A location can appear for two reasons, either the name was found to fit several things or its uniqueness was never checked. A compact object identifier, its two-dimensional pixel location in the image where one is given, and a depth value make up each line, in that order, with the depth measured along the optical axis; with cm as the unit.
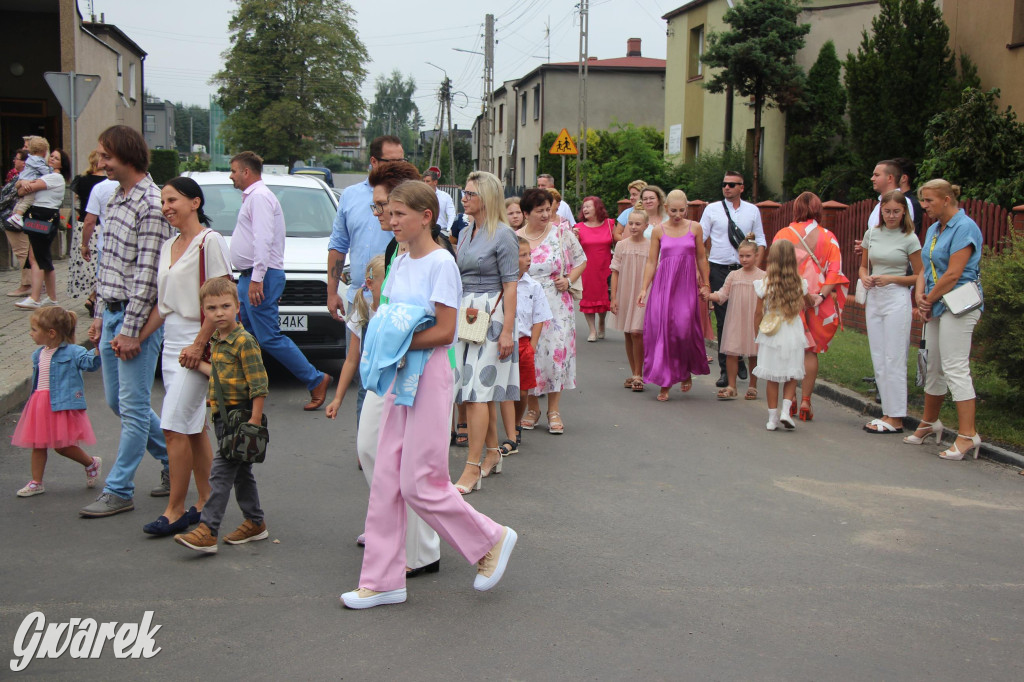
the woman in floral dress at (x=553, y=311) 843
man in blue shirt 684
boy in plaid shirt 517
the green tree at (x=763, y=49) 2314
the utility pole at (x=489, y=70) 4931
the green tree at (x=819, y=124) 2314
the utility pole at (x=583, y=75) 3547
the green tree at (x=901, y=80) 1834
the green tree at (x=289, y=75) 6369
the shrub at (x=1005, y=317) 804
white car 984
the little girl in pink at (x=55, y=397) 610
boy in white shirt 765
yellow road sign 2800
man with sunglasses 1100
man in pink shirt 845
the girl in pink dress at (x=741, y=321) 1019
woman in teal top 771
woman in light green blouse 849
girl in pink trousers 454
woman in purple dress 996
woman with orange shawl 937
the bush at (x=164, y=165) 3494
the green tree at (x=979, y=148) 1542
